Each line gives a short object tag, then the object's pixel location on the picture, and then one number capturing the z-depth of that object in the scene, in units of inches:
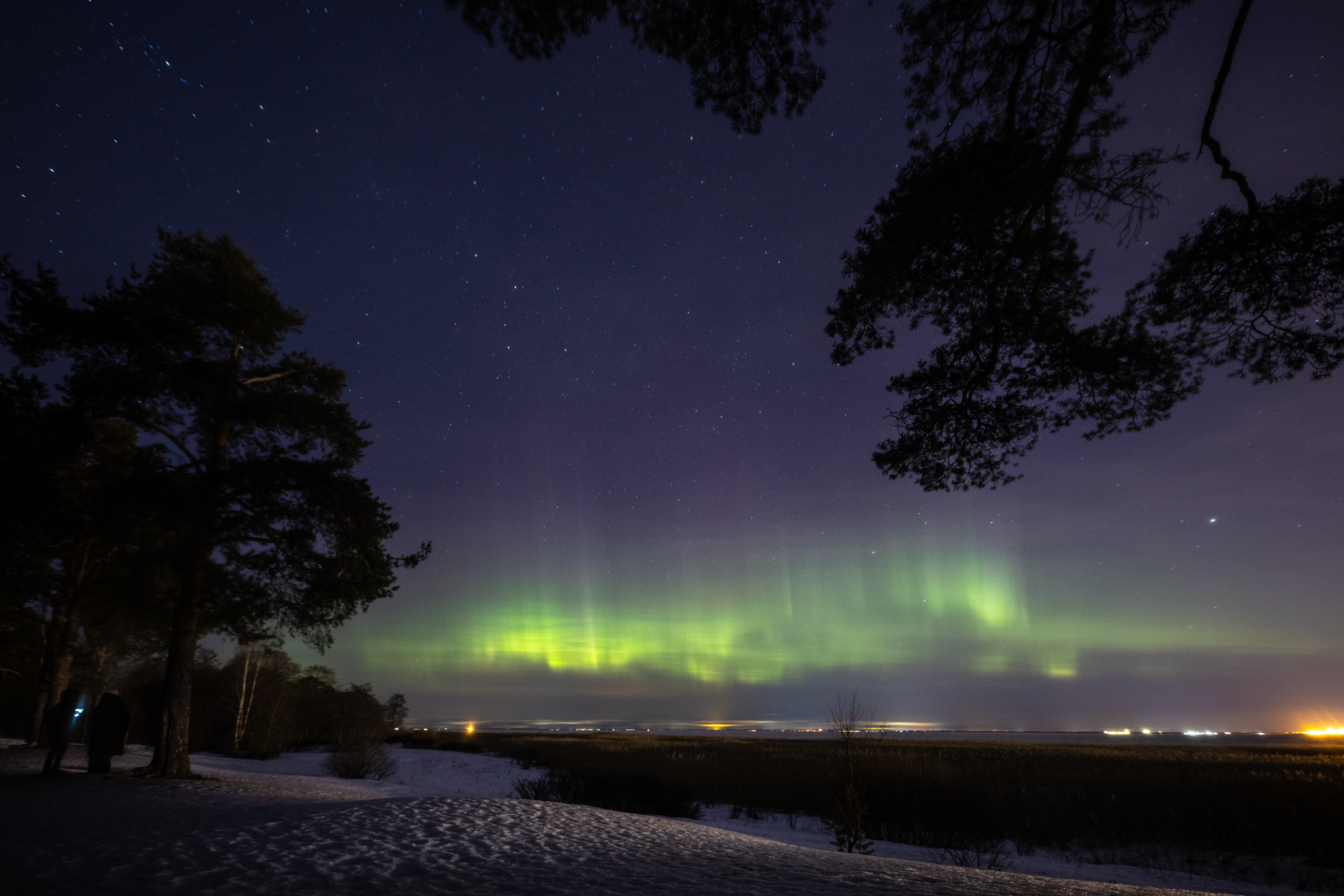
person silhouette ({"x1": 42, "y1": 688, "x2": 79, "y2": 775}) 417.4
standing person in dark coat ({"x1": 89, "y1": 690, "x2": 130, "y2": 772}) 437.7
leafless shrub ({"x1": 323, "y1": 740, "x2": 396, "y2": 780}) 804.6
